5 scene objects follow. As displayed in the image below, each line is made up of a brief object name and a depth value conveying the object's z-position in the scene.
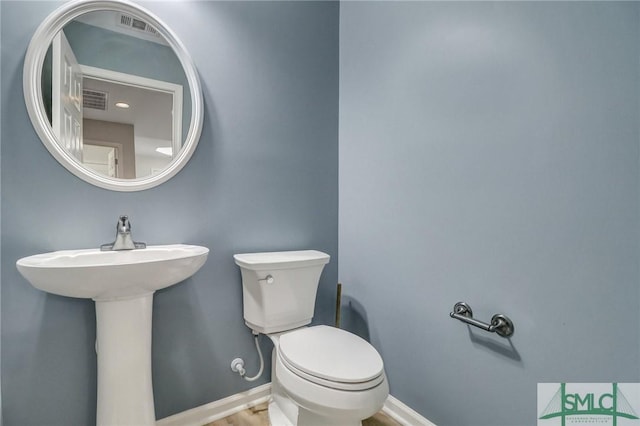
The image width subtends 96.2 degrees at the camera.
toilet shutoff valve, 1.45
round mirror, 1.09
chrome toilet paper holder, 1.01
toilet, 0.94
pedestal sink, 0.93
